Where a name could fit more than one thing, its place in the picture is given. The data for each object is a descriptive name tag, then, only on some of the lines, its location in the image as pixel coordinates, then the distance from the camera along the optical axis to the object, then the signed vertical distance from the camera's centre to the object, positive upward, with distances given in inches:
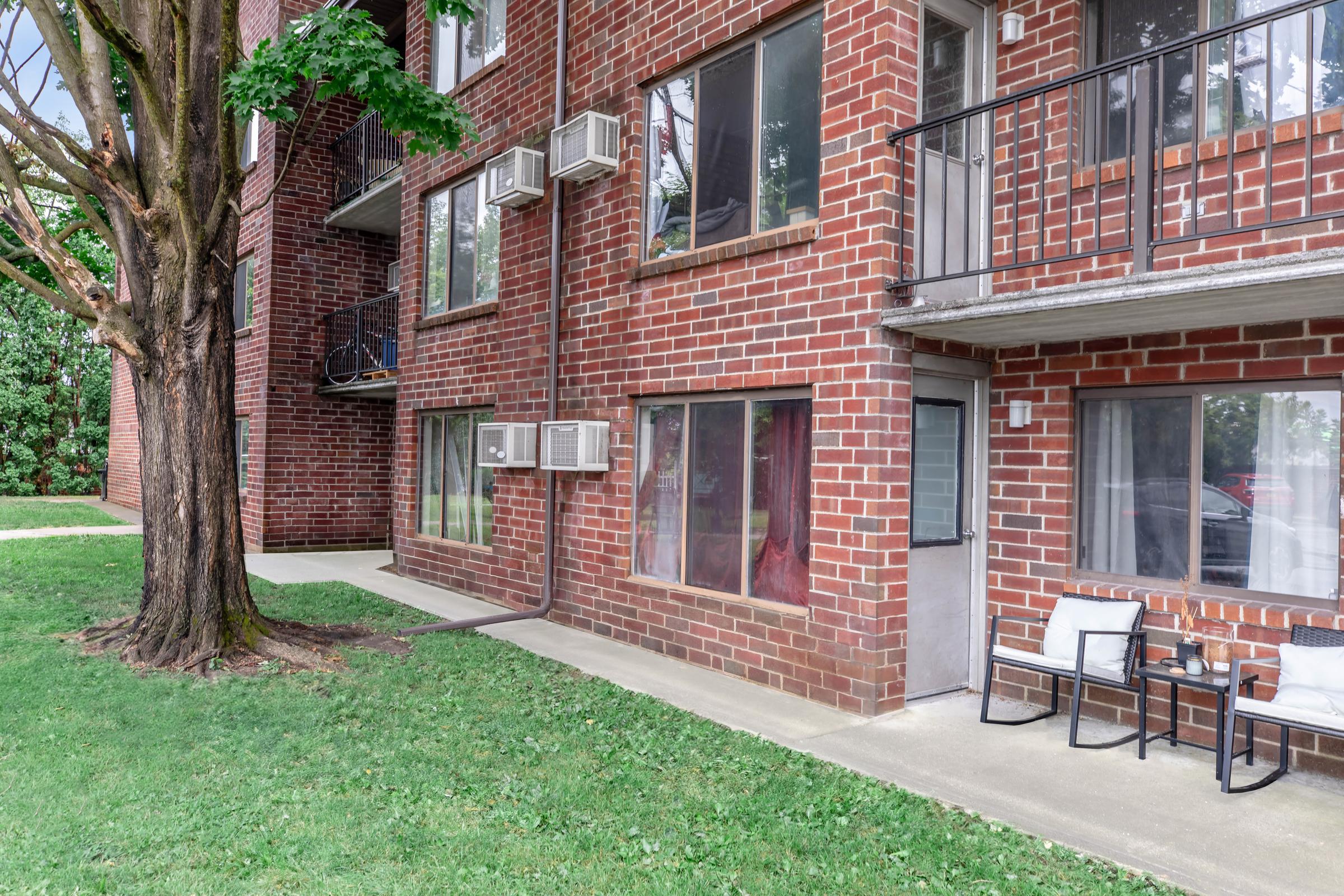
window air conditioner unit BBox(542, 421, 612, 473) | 297.7 +0.9
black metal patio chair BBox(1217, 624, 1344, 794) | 154.3 -44.7
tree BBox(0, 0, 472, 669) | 246.5 +58.2
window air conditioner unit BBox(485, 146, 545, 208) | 329.4 +98.7
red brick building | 183.6 +28.2
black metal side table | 173.5 -44.6
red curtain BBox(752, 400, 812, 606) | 239.6 -14.7
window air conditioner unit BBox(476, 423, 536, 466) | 335.3 +0.8
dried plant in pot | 192.2 -35.1
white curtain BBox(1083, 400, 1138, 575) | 212.2 -8.3
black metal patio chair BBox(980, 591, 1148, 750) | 188.9 -45.3
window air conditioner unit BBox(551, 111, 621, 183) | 295.6 +99.4
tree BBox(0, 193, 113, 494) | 937.5 +42.8
